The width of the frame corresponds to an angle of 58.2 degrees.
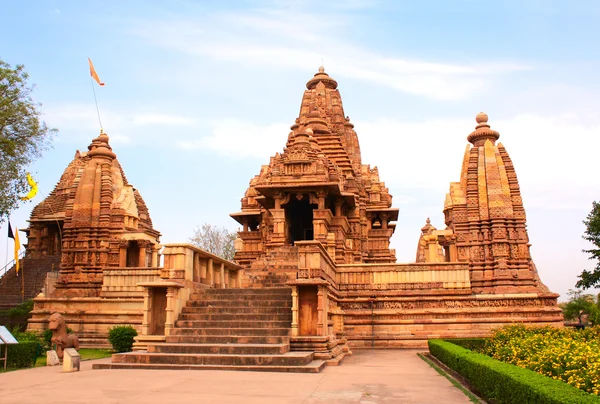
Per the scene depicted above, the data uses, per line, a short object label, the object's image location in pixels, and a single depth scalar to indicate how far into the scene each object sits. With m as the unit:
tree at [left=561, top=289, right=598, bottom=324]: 43.35
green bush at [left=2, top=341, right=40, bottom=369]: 11.73
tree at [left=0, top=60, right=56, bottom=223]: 17.75
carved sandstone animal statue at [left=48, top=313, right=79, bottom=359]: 13.09
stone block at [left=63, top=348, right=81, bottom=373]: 10.52
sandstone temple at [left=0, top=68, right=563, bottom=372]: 12.23
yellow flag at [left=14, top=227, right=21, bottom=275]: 24.67
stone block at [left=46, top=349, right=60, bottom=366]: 12.35
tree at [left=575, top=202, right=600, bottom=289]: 31.70
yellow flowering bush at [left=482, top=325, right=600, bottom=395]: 6.09
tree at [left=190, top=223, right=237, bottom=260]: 50.97
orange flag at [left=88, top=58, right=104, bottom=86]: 25.38
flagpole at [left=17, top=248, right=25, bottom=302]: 28.02
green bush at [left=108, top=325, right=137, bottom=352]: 15.23
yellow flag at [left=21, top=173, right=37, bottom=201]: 19.11
